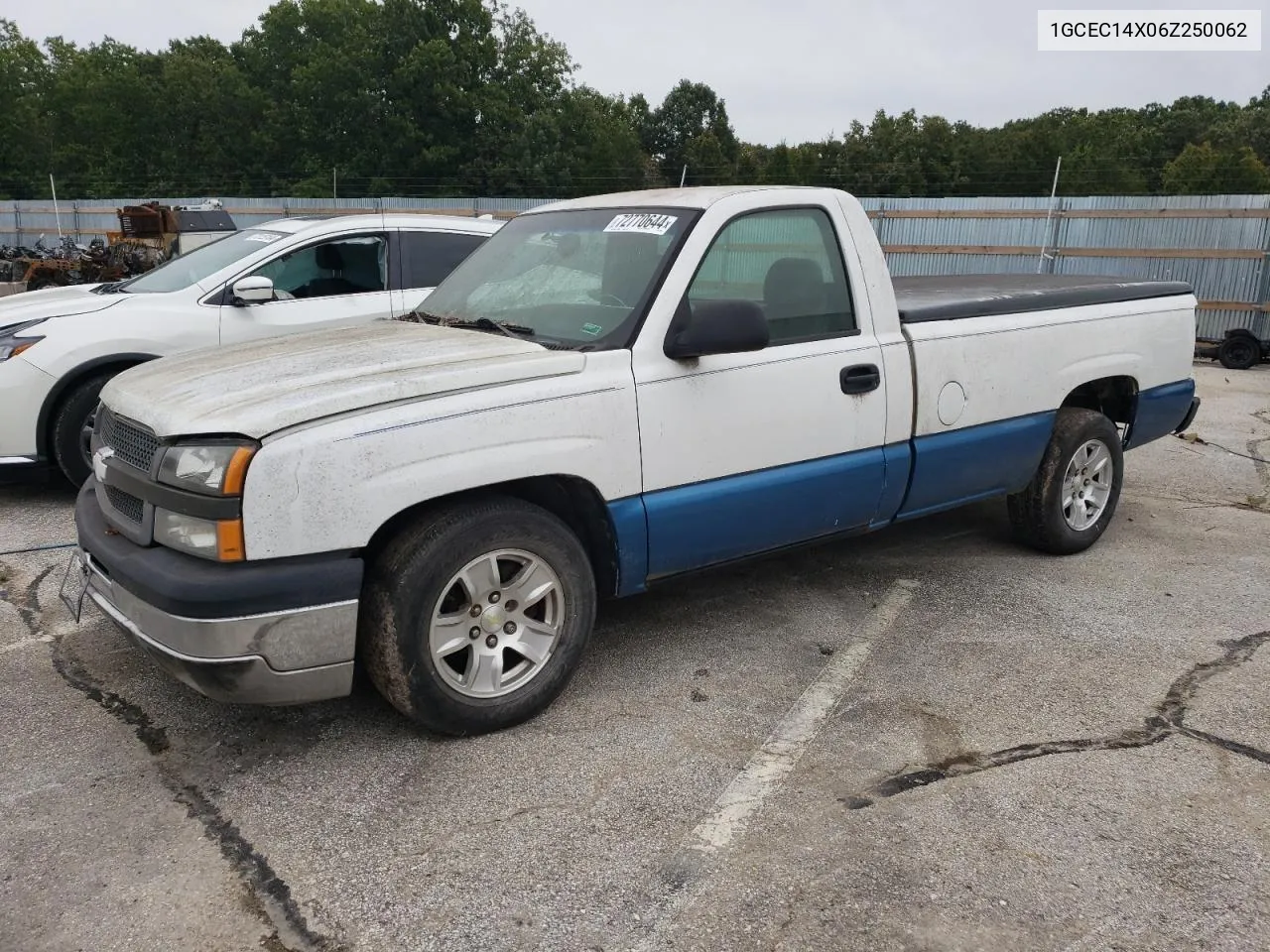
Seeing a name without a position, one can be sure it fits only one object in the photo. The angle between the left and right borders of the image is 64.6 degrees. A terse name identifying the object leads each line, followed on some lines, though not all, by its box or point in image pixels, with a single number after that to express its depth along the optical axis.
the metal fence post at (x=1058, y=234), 15.80
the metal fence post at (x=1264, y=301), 14.00
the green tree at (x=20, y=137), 53.03
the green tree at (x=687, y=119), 85.38
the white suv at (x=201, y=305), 5.77
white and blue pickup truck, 2.95
